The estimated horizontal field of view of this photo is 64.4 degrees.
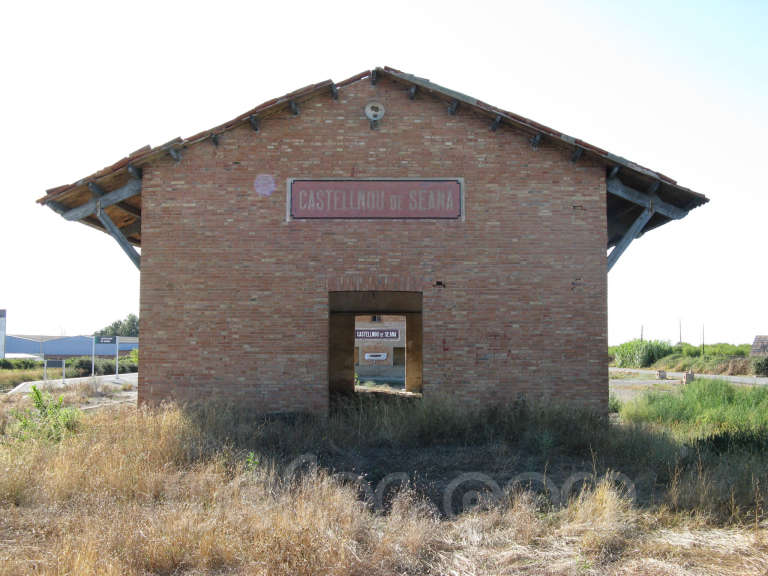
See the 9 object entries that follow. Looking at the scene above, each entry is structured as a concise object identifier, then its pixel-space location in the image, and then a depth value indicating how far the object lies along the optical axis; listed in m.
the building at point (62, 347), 69.50
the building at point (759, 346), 49.62
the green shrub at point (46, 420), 9.30
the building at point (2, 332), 68.17
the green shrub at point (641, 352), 49.34
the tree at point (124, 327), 89.94
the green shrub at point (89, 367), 38.47
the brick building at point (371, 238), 11.45
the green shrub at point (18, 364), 45.55
